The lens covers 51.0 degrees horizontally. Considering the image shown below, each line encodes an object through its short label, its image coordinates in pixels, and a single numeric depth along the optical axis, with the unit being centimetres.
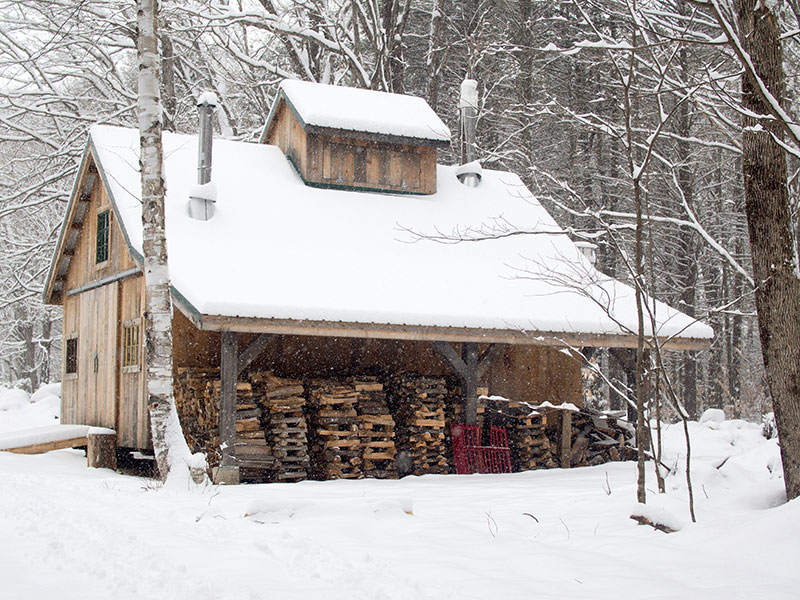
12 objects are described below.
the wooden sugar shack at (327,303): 1179
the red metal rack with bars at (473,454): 1352
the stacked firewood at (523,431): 1416
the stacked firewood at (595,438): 1482
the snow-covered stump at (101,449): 1316
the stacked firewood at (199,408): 1201
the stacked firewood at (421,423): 1327
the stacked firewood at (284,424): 1208
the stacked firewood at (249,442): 1180
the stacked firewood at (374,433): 1275
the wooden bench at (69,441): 1317
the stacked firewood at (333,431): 1249
